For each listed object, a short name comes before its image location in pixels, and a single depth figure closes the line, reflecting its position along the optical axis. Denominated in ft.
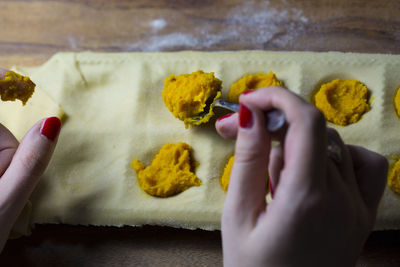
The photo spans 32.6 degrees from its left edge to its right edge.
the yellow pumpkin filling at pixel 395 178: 1.17
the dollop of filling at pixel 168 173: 1.18
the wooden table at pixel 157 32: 1.23
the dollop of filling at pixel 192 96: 1.17
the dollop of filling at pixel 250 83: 1.21
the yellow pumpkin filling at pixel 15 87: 1.16
